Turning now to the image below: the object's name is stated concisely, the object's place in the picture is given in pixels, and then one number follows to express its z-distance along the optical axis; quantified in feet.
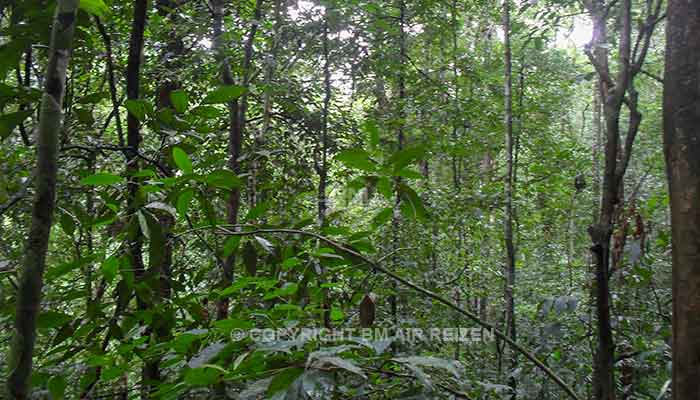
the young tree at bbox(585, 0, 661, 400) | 4.58
